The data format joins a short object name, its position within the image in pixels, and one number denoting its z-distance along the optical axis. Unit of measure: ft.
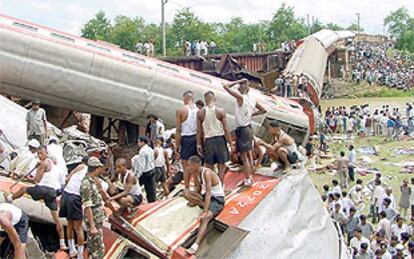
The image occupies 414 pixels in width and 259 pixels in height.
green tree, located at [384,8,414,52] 326.44
